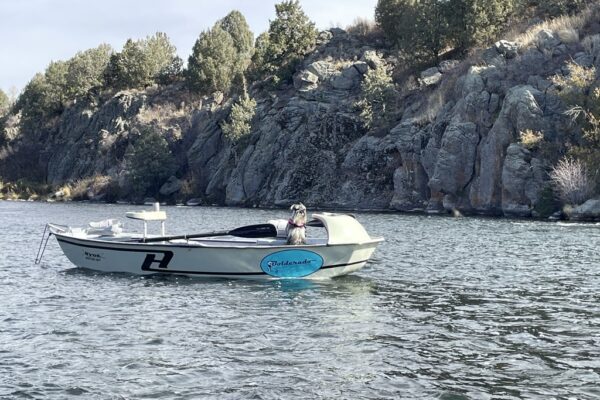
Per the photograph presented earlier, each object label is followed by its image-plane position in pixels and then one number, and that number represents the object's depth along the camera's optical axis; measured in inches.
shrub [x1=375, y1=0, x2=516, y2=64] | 2908.5
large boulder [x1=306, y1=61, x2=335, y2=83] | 3294.8
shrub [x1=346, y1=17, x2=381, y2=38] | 3801.7
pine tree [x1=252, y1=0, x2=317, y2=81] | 3560.5
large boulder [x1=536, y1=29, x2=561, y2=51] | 2391.1
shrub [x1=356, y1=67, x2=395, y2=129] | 2871.6
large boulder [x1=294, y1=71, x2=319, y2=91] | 3257.9
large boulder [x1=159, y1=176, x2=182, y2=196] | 3506.4
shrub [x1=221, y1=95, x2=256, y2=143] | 3238.2
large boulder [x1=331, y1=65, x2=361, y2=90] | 3179.1
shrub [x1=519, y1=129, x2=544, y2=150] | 2053.4
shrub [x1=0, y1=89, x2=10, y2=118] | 5541.3
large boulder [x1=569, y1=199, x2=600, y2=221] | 1828.2
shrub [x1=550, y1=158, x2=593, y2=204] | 1894.7
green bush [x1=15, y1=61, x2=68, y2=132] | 4719.5
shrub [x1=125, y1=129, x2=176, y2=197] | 3523.6
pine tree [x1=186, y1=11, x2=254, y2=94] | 4106.8
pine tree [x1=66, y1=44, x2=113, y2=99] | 4557.1
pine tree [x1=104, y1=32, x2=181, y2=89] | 4500.5
